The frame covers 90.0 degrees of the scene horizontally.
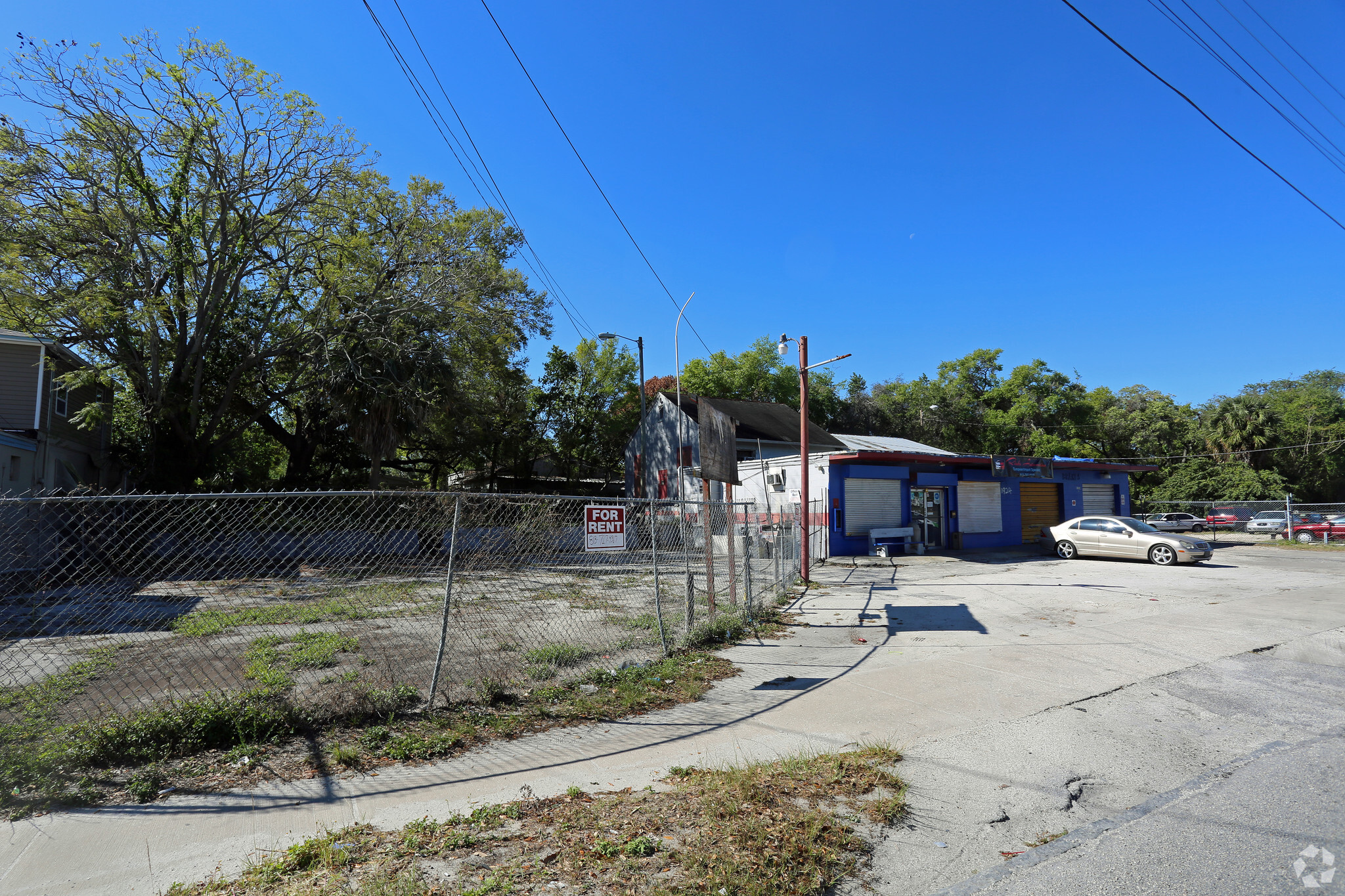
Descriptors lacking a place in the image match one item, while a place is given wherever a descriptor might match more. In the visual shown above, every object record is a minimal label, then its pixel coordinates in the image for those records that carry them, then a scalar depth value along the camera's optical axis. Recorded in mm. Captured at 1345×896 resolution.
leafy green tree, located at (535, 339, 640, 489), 38406
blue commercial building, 23172
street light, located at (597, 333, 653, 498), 37531
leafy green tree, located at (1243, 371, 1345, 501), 45188
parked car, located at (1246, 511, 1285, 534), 30442
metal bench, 23109
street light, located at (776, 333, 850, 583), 16125
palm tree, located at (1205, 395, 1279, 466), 43562
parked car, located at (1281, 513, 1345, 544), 27453
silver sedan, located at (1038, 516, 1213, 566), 19141
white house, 34219
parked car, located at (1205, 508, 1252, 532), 34125
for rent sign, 7438
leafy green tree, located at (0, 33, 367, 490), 18203
